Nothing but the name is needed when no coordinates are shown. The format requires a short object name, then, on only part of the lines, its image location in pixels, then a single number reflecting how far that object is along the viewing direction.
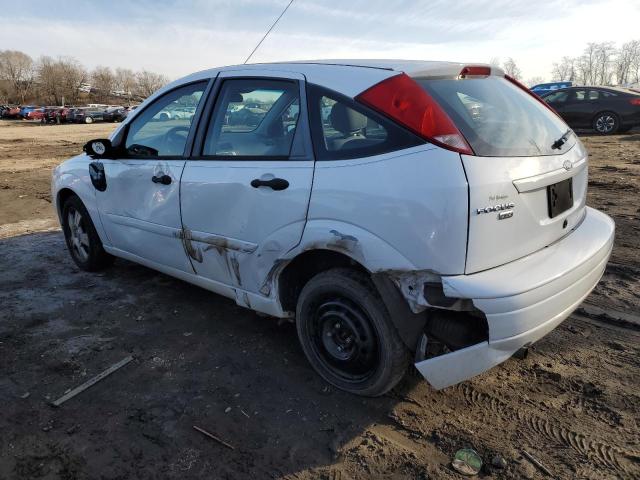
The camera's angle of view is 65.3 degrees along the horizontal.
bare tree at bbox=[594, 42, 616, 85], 87.38
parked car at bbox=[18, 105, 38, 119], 52.10
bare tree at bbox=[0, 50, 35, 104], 94.88
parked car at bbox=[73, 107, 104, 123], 42.31
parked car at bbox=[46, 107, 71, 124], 43.84
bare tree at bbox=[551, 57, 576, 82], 90.31
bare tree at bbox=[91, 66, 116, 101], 96.38
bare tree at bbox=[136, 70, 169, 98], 103.84
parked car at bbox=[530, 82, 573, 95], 37.88
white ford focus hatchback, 2.19
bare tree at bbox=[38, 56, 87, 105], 89.44
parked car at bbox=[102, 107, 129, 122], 43.53
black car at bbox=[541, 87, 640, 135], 14.41
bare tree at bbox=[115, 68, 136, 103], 104.50
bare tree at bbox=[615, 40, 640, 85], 84.69
